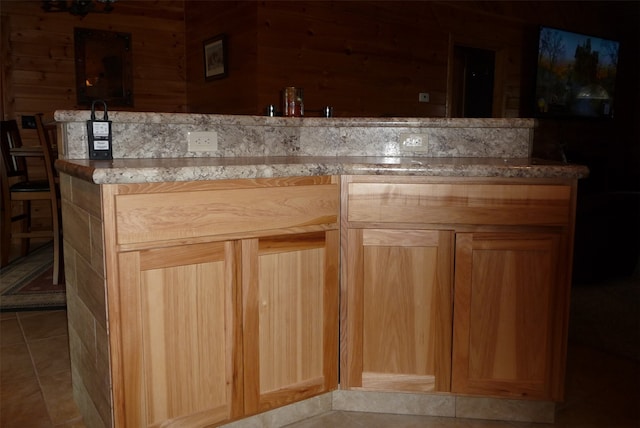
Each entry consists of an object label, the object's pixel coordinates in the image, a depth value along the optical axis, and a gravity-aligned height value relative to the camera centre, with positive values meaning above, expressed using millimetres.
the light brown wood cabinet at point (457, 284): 1775 -463
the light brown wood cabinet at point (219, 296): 1457 -452
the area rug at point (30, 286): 3219 -943
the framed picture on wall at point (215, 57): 4882 +853
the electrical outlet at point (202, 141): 1953 +20
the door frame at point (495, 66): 5777 +957
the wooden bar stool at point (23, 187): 3535 -300
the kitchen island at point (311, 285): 1514 -440
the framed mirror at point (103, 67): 5301 +799
